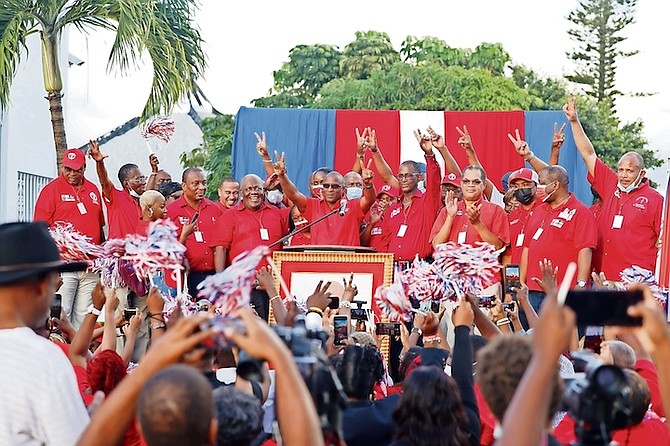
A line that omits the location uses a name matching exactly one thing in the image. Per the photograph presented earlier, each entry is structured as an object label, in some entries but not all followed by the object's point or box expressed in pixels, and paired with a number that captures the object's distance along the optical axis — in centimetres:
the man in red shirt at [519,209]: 1091
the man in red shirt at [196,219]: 1150
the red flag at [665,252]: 897
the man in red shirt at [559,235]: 1028
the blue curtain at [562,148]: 1761
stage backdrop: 1816
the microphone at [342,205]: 1116
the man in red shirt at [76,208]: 1123
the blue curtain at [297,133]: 1912
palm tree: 1563
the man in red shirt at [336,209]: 1126
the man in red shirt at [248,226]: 1138
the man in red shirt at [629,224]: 1043
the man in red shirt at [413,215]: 1126
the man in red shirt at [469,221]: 1054
